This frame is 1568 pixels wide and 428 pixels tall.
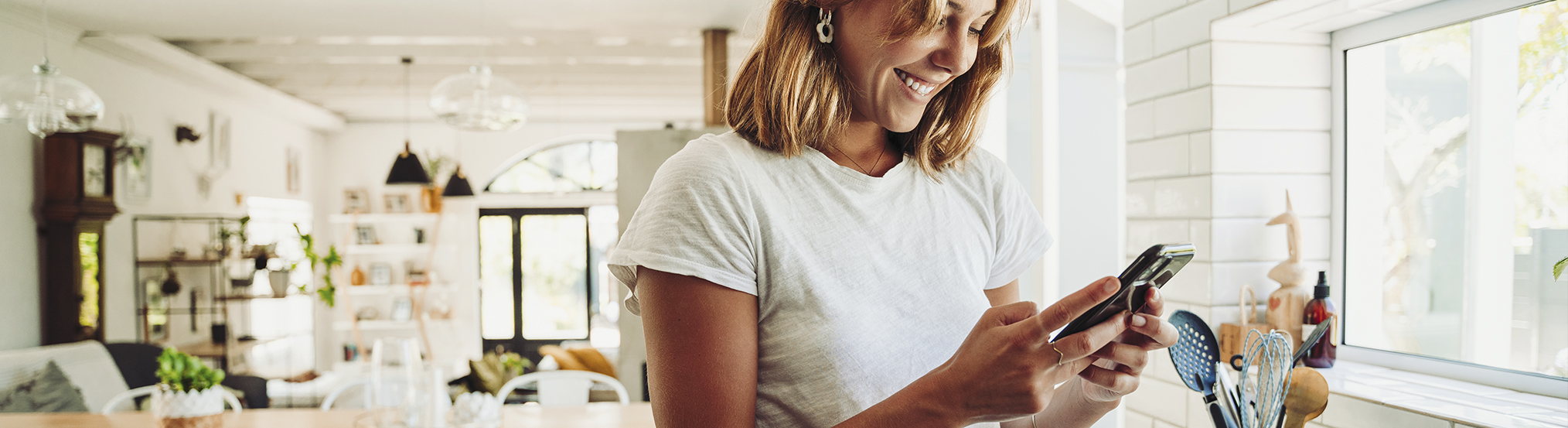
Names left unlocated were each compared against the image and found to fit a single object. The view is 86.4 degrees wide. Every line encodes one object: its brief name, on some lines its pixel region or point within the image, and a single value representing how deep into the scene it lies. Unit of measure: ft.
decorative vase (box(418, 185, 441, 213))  28.48
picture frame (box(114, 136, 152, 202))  16.92
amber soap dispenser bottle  5.01
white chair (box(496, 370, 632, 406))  11.71
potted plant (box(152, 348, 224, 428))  7.03
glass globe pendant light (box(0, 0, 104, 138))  8.60
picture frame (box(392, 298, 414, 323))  28.50
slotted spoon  3.53
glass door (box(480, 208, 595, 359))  29.19
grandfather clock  14.49
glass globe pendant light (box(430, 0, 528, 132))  10.05
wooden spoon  3.72
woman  2.09
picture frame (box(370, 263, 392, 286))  28.68
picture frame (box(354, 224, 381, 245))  28.22
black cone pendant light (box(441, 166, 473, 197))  21.81
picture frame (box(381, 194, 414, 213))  28.48
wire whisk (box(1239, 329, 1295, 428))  3.40
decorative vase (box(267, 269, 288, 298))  21.48
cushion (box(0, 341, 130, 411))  12.65
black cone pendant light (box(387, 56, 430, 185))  18.97
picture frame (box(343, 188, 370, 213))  28.09
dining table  8.61
